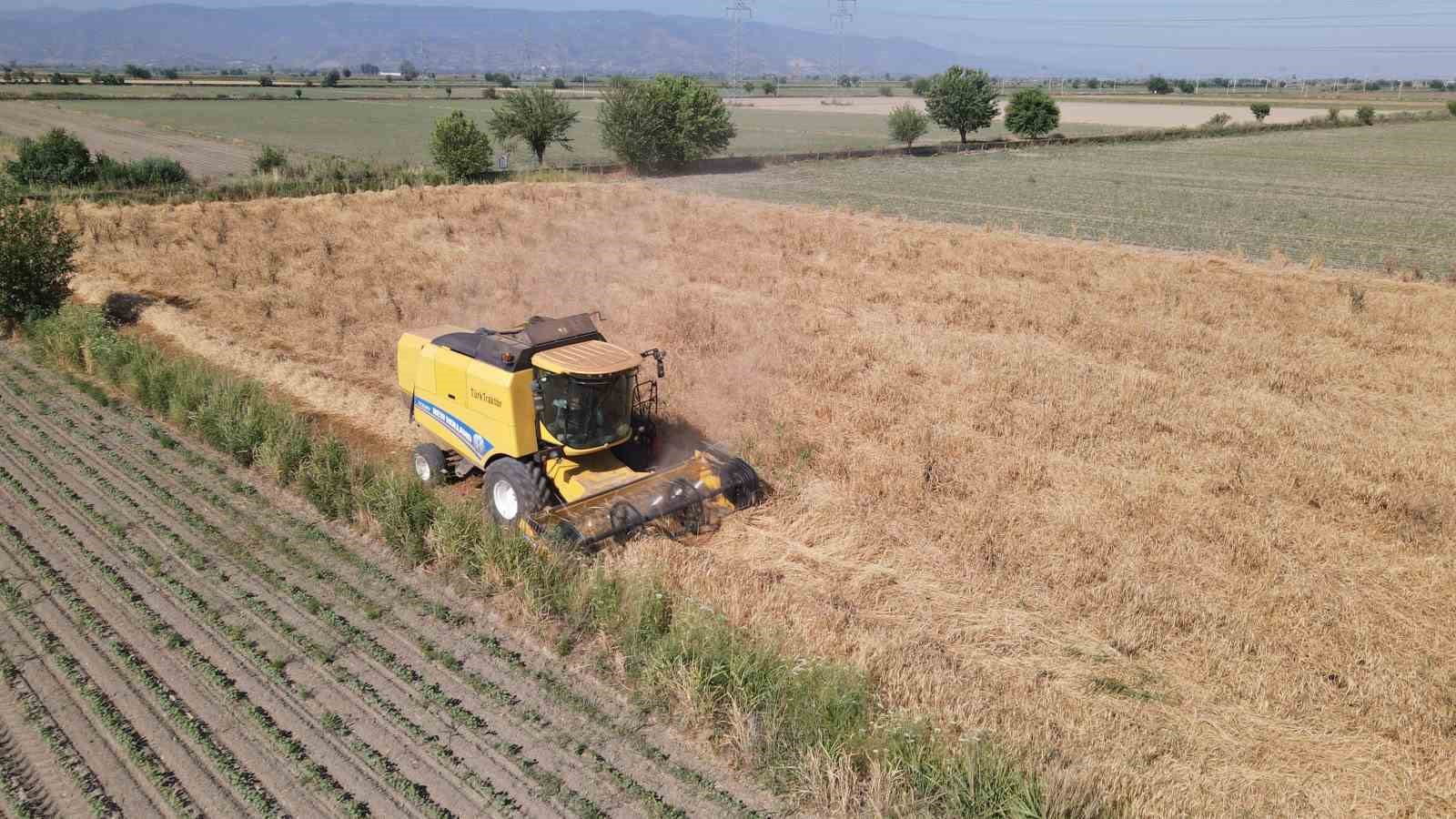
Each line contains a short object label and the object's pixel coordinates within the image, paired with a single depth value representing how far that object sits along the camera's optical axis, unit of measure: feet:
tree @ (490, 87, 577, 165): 156.76
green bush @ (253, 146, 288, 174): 136.48
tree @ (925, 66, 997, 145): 210.79
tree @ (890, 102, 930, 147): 200.54
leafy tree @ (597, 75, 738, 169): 156.56
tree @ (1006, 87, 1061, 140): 220.02
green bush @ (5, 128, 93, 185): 119.24
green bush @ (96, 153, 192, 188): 120.60
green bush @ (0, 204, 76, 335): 57.82
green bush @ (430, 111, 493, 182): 133.28
